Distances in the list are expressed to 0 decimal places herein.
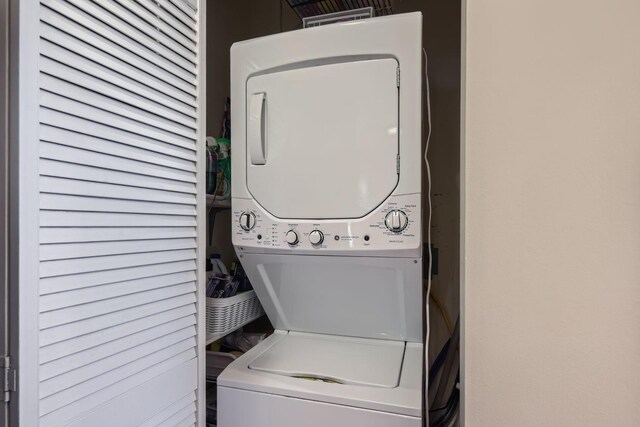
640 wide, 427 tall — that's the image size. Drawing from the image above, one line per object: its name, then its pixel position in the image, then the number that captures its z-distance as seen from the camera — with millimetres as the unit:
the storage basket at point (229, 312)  1647
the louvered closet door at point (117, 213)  860
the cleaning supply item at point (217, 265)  1927
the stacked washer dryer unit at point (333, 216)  1370
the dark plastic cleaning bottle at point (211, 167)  1735
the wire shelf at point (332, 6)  1853
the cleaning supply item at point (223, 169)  1819
